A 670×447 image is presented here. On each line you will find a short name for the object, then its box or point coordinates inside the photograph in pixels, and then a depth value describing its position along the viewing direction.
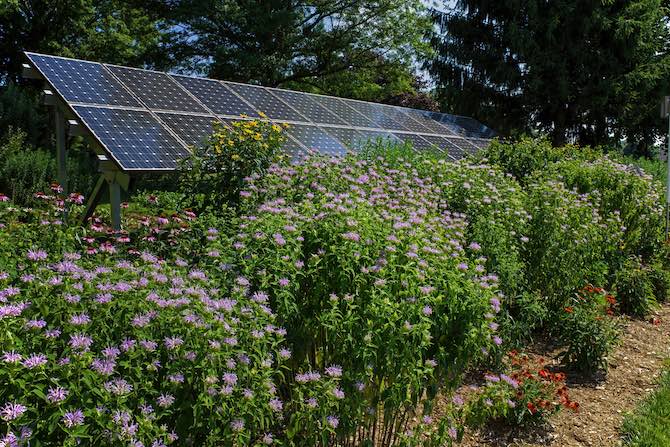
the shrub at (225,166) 5.06
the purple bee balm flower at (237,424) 2.03
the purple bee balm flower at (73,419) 1.72
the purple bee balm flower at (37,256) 2.49
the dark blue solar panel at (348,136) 7.84
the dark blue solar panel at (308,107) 8.58
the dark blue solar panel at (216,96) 7.44
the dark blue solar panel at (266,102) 8.02
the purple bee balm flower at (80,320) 1.97
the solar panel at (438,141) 9.35
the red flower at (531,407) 3.62
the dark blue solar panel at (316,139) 7.04
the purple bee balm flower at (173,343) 2.04
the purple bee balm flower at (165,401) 1.93
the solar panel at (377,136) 8.45
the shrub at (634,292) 6.17
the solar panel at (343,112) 9.12
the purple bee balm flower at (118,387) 1.84
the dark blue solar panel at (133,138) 5.27
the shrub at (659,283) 6.82
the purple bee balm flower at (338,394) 2.34
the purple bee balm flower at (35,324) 1.94
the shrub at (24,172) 9.50
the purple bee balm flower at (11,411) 1.66
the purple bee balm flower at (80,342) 1.87
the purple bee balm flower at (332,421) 2.34
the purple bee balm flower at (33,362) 1.78
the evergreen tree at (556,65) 18.36
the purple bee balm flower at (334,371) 2.41
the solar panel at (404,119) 10.37
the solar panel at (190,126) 6.17
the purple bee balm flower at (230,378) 2.03
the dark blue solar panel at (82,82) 6.02
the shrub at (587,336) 4.60
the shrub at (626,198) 7.61
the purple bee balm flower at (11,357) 1.76
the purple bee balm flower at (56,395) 1.75
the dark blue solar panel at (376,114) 9.73
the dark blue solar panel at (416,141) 8.99
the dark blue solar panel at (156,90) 6.86
